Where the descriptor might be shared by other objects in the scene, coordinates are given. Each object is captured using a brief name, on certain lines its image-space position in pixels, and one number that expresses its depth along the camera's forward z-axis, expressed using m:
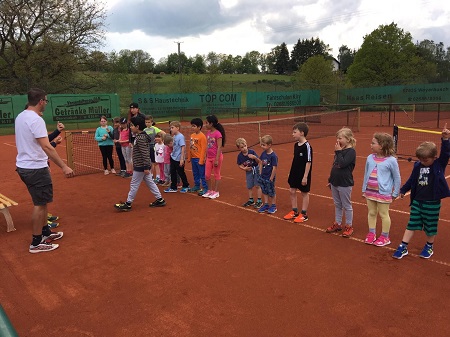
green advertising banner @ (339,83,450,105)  30.02
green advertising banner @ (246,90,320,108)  34.59
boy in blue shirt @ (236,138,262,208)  6.57
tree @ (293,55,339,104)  41.88
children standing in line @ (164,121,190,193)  7.99
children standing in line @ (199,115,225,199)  7.40
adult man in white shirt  4.73
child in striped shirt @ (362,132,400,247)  4.82
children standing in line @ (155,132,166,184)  8.72
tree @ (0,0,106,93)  29.61
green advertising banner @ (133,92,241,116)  29.08
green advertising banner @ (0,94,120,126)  22.45
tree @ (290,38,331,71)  111.50
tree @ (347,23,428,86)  53.16
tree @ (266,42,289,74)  113.69
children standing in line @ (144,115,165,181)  9.13
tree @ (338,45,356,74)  124.82
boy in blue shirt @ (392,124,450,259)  4.42
